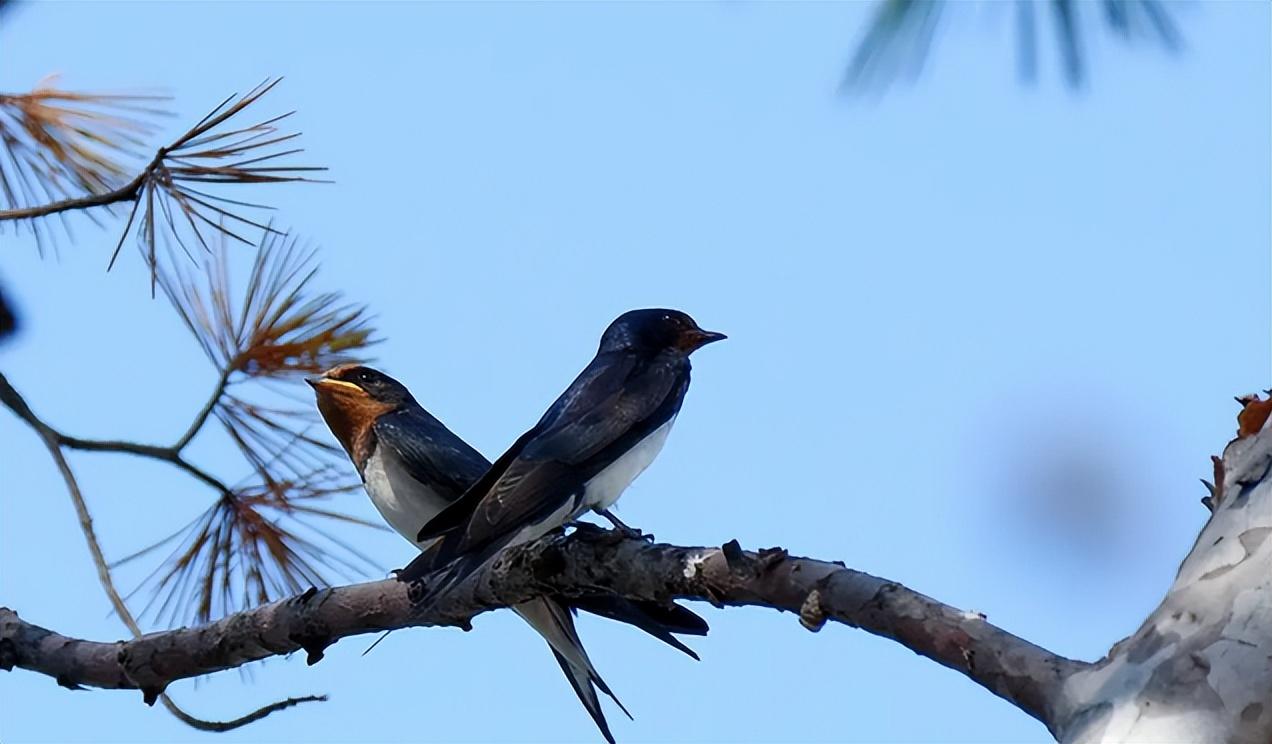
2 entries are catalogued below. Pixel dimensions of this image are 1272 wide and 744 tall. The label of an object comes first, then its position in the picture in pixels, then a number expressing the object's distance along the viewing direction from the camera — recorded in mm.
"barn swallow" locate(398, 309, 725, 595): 5906
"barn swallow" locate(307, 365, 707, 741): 7988
